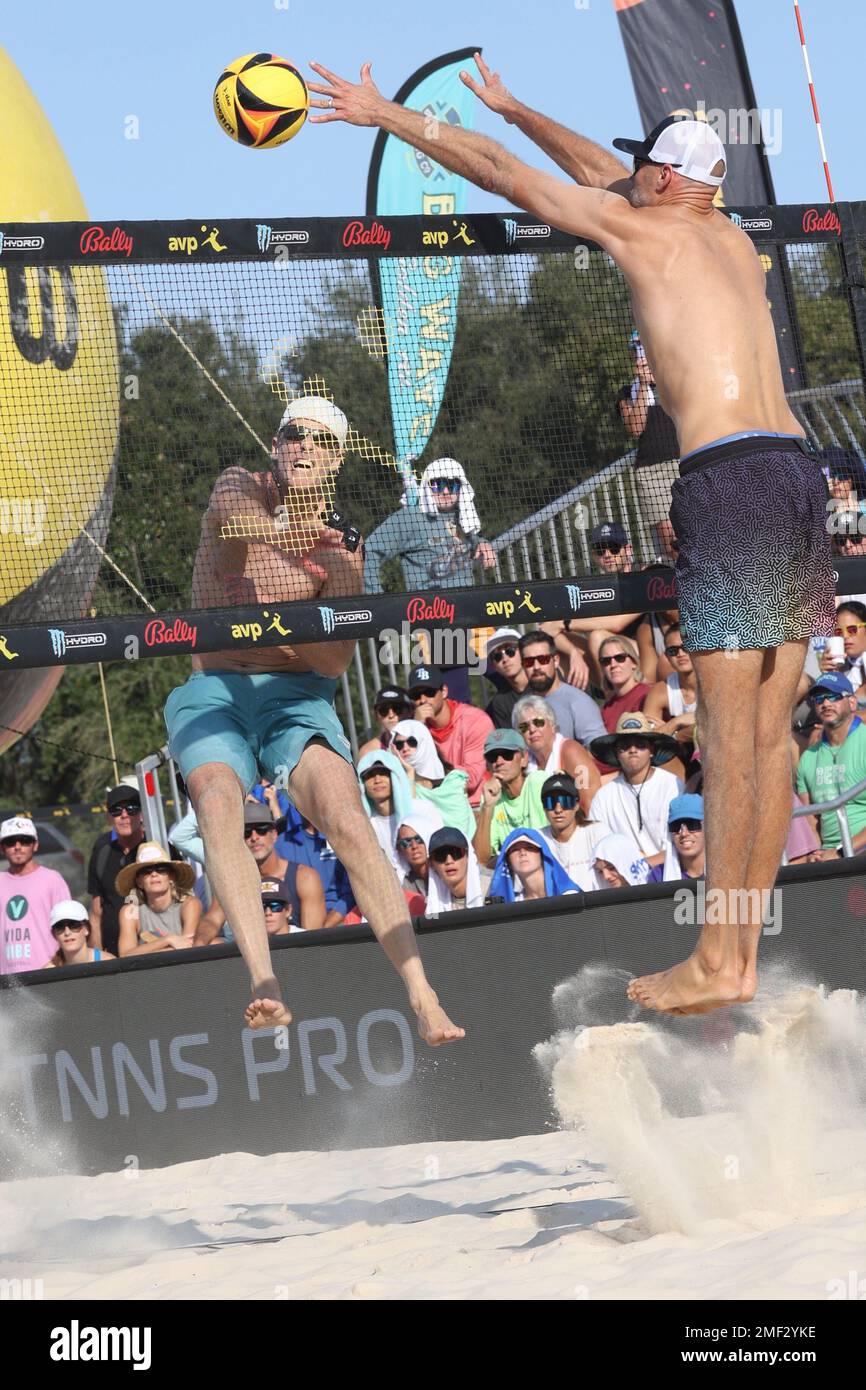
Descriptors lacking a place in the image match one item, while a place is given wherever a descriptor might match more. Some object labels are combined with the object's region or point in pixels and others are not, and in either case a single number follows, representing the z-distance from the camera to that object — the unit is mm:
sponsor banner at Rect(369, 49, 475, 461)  12367
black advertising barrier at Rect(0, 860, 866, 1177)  15508
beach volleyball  11586
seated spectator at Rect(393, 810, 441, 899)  17312
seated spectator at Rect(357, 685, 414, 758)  19484
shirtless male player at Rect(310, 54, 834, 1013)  9953
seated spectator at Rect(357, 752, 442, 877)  17828
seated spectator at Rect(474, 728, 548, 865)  17250
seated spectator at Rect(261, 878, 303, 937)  16828
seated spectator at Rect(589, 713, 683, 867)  16484
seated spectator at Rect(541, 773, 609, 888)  16578
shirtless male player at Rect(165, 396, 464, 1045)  11320
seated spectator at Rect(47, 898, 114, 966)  17625
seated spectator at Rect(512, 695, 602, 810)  17531
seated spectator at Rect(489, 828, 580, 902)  16234
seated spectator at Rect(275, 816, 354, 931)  17766
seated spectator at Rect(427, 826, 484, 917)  16766
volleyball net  11883
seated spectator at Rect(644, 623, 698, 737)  18187
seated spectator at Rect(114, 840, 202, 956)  18219
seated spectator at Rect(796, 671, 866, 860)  16344
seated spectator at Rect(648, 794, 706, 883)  15680
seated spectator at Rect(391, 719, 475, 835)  17891
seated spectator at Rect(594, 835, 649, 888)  16375
